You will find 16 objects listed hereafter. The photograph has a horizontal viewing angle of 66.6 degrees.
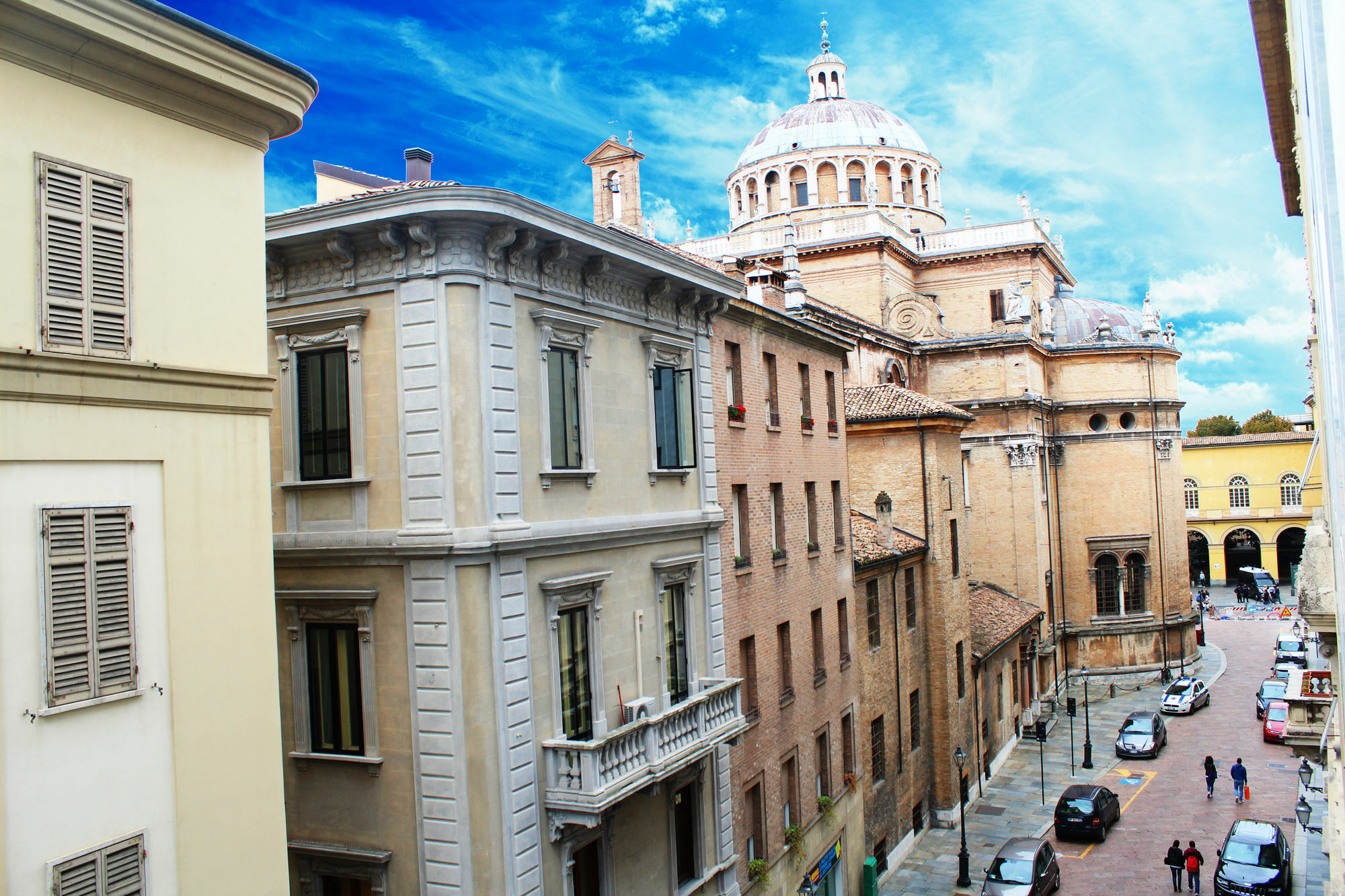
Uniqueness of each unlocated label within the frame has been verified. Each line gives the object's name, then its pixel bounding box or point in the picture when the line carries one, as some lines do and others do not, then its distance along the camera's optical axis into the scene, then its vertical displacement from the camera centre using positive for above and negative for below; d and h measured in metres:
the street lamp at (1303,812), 24.03 -8.29
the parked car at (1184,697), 45.12 -10.34
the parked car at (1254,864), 23.78 -9.54
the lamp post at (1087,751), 37.12 -10.37
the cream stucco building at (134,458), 7.71 +0.43
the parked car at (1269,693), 42.75 -9.80
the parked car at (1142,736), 38.94 -10.38
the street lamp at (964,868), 26.53 -10.21
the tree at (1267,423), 112.81 +4.28
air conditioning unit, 15.30 -3.31
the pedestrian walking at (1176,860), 25.53 -9.88
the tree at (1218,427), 122.62 +4.46
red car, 39.12 -10.09
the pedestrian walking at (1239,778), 32.50 -10.02
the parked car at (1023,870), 24.03 -9.57
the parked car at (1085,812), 29.72 -10.05
